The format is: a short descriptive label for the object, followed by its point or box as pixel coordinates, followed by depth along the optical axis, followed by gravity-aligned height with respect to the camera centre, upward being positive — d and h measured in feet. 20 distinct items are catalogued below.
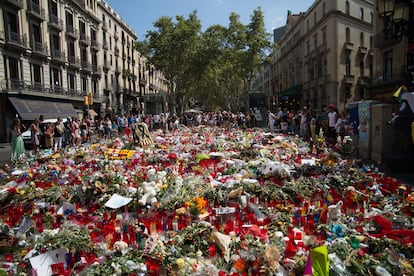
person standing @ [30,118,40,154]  37.42 -1.95
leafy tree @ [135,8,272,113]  110.01 +28.04
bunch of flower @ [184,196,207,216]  14.42 -4.49
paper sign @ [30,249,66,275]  9.95 -4.96
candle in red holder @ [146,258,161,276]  9.73 -5.09
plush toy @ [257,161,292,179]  19.72 -3.86
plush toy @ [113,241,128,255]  10.87 -4.94
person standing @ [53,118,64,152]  41.00 -1.98
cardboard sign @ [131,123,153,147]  38.49 -1.96
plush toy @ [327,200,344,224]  13.14 -4.54
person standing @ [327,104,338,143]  39.09 -1.17
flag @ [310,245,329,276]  8.41 -4.36
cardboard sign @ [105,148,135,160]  29.77 -3.59
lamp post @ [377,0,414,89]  21.04 +7.19
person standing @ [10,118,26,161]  33.81 -2.06
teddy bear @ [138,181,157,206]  15.83 -4.26
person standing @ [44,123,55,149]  40.88 -1.78
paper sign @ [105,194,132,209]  15.43 -4.46
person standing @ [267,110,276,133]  60.78 -1.23
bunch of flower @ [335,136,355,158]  27.76 -3.42
